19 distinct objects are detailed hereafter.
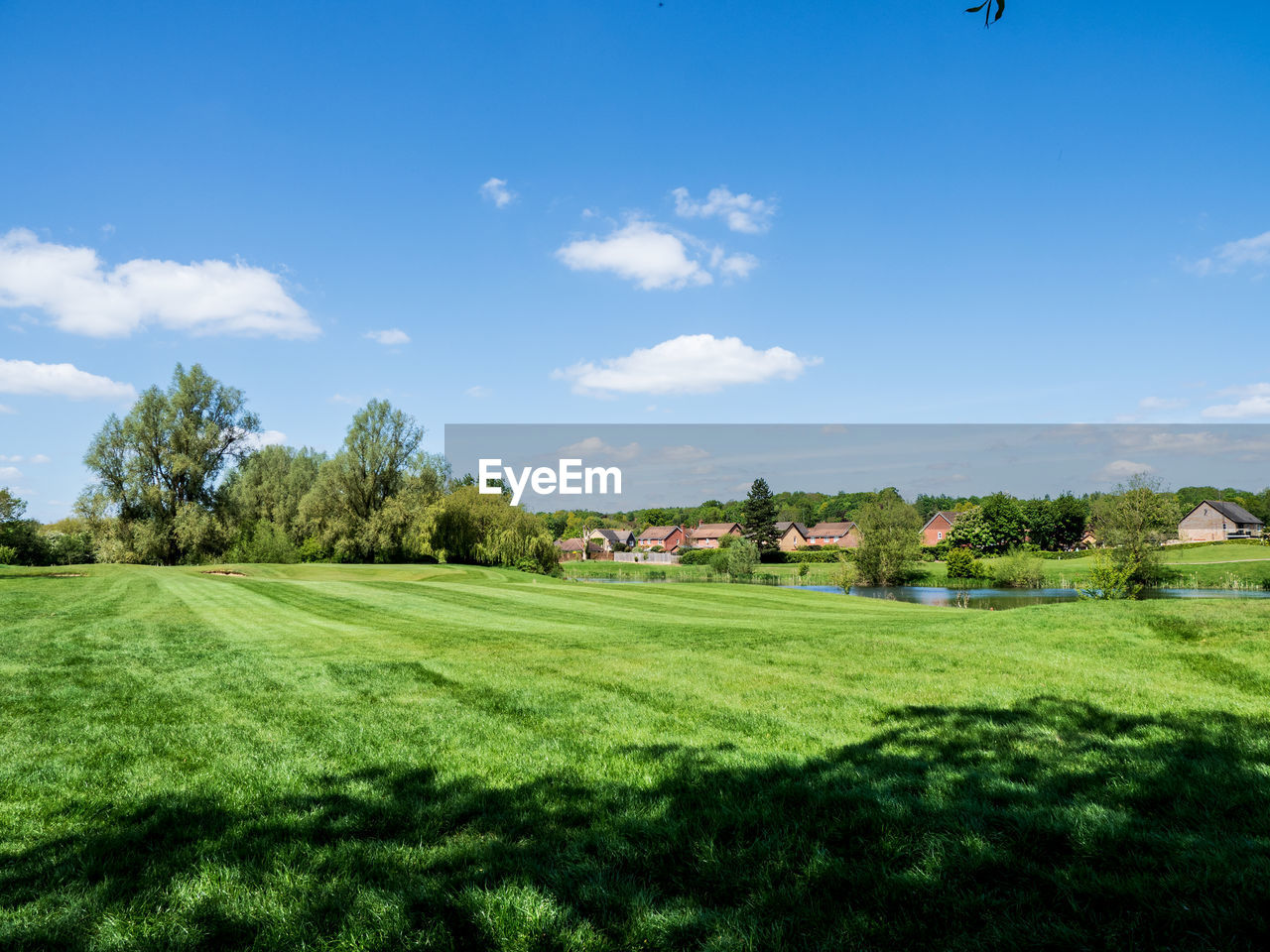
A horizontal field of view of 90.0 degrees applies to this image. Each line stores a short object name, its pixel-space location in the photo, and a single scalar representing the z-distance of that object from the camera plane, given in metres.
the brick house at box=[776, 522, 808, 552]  122.62
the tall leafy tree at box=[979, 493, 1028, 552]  82.81
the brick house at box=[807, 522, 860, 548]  117.22
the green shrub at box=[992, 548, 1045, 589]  48.94
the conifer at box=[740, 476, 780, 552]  86.69
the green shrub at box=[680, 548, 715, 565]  89.57
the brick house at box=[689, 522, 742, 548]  127.12
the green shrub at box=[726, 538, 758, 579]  61.75
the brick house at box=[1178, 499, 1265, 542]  87.06
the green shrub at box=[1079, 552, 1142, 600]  29.91
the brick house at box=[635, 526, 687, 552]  135.50
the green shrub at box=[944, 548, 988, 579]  57.50
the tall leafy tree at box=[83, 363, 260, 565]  42.41
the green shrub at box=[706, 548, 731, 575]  66.89
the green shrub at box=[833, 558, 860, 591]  51.69
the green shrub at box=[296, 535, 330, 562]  49.19
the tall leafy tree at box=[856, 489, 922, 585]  52.16
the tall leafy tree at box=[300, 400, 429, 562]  49.19
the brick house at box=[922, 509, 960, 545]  115.19
